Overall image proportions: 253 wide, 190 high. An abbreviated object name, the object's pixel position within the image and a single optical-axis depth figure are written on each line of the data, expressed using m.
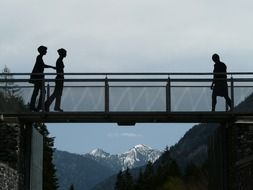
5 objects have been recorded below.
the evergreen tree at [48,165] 72.83
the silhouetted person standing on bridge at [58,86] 27.44
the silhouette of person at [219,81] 27.31
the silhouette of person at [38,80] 27.34
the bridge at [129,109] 27.30
